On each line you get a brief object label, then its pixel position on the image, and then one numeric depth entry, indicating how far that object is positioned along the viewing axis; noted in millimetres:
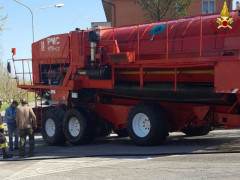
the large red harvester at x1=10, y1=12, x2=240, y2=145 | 9031
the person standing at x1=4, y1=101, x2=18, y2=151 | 12125
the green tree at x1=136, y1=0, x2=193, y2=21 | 18688
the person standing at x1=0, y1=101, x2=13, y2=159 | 10023
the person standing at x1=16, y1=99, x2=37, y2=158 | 10070
